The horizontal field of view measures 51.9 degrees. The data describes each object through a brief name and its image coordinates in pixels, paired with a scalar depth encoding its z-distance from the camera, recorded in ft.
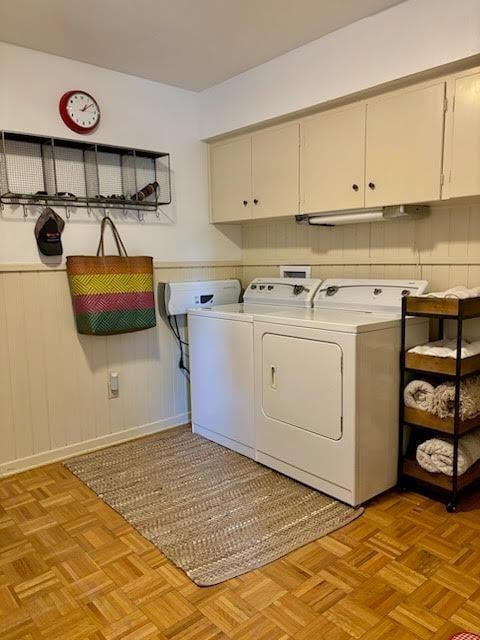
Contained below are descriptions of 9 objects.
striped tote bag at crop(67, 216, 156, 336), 9.62
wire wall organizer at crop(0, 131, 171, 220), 9.11
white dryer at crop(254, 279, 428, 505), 7.69
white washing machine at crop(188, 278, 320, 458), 9.64
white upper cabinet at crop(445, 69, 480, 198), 7.28
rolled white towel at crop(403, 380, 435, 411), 7.82
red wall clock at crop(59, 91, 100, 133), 9.53
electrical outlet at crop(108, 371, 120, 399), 10.62
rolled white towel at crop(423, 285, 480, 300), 7.56
